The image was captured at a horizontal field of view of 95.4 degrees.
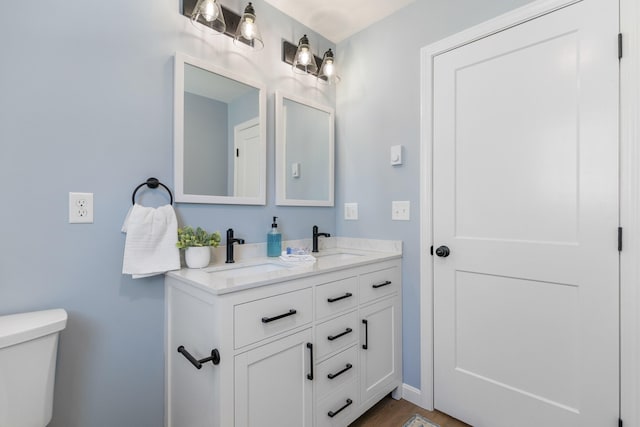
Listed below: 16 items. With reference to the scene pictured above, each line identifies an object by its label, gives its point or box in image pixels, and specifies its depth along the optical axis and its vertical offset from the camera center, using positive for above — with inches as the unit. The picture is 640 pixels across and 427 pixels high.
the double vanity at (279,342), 40.6 -21.3
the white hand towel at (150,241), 47.6 -4.7
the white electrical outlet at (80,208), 45.0 +0.8
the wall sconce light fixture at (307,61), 73.5 +40.4
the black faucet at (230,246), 60.4 -6.8
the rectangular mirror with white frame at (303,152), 73.2 +16.7
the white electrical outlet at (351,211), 83.0 +0.7
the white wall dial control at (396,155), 72.2 +14.7
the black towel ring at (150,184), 50.4 +5.3
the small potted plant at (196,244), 52.6 -5.6
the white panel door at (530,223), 48.1 -1.8
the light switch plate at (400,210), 71.5 +0.8
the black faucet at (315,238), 77.6 -6.6
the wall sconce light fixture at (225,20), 55.8 +39.4
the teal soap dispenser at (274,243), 67.7 -6.9
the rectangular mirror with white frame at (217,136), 56.1 +16.6
